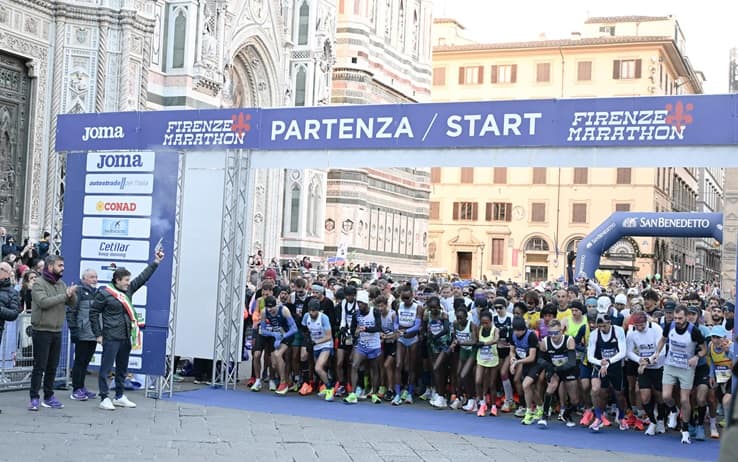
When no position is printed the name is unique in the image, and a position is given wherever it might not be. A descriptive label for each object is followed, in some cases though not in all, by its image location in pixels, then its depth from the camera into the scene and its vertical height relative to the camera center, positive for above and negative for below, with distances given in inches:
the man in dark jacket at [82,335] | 486.0 -40.3
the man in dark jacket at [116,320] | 462.9 -30.9
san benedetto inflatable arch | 1250.6 +66.4
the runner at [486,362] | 523.2 -48.2
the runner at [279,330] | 572.4 -39.7
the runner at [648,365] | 479.2 -42.3
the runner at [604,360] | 482.3 -40.7
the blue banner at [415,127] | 469.7 +76.1
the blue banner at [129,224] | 526.3 +17.9
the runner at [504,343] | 525.0 -37.8
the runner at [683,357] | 460.8 -36.5
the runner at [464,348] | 534.9 -42.7
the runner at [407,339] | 554.9 -40.3
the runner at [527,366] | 496.4 -47.8
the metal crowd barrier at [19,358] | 514.6 -57.8
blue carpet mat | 447.5 -76.6
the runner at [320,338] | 556.4 -42.0
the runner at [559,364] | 491.8 -45.1
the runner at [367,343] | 553.0 -43.6
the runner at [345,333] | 564.4 -39.2
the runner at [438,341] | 546.9 -40.0
